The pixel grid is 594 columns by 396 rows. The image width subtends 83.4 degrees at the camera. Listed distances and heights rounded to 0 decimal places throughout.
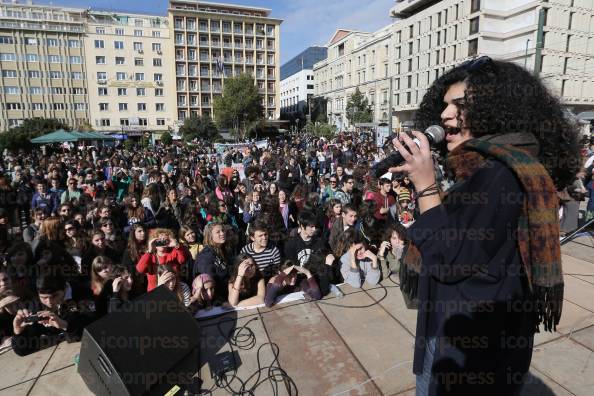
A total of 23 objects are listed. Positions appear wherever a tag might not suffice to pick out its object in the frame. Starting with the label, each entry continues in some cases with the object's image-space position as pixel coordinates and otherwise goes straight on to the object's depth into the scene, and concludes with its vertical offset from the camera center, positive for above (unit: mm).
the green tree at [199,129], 54281 +2670
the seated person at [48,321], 3465 -1882
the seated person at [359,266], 4718 -1737
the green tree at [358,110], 53656 +5904
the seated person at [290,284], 4293 -1832
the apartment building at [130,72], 57312 +12795
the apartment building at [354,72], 61281 +15145
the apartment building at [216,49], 61531 +18342
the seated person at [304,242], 5125 -1506
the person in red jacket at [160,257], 4457 -1516
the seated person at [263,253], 4816 -1565
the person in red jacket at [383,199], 7113 -1185
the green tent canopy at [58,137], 19016 +485
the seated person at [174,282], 3967 -1643
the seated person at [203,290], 4234 -1843
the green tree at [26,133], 28717 +1178
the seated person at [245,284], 4234 -1806
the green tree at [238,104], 52812 +6525
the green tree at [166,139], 46094 +888
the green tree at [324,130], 41156 +1842
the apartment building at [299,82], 92250 +18338
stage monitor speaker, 2350 -1527
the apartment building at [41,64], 53375 +13201
